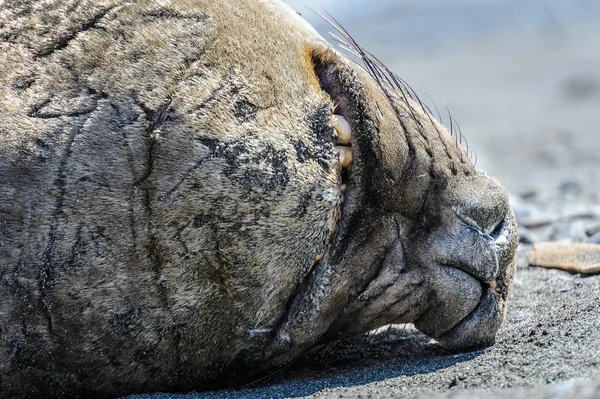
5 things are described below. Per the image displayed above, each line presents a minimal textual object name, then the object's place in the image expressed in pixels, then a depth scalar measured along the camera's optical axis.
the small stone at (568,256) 10.17
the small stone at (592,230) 11.89
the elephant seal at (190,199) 6.69
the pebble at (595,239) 11.33
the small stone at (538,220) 13.70
